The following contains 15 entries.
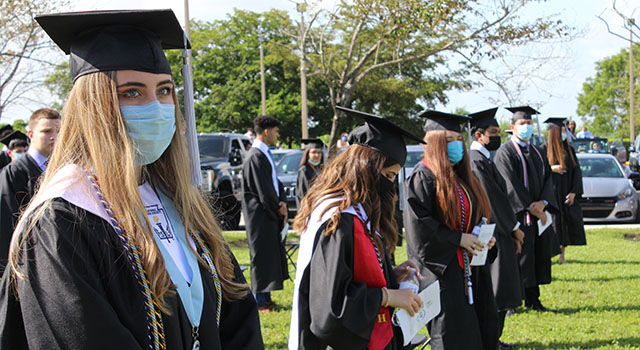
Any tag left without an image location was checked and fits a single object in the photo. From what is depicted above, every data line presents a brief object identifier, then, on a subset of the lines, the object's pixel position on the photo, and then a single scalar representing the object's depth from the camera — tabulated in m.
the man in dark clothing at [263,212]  6.83
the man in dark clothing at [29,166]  4.82
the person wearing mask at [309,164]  9.43
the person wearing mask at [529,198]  6.50
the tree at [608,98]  59.70
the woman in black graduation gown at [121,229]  1.31
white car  12.35
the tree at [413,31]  12.30
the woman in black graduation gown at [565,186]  8.27
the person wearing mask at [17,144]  7.56
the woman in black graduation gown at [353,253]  2.64
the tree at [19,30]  11.05
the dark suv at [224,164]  13.55
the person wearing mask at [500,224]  5.29
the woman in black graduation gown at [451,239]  3.93
